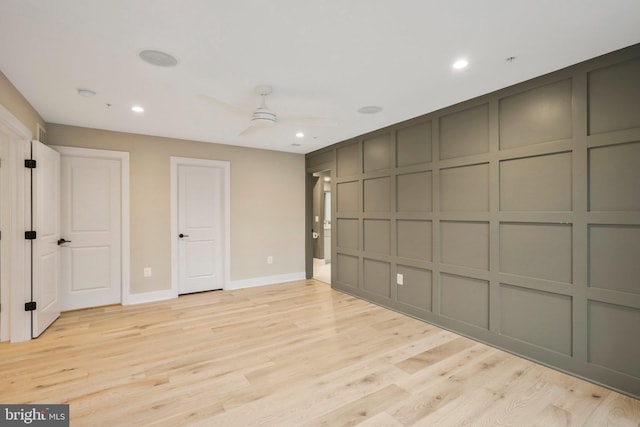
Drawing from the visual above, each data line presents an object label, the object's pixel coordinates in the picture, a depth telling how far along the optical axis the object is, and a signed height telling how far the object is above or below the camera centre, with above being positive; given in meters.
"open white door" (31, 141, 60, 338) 3.10 -0.25
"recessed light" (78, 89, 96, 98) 2.80 +1.18
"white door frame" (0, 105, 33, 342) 2.94 -0.39
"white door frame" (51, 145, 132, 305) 4.20 -0.17
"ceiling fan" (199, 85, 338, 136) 2.62 +0.92
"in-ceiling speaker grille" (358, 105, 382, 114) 3.31 +1.20
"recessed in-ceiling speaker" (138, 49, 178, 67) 2.15 +1.19
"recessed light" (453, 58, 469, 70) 2.30 +1.20
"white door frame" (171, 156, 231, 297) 4.55 +0.03
